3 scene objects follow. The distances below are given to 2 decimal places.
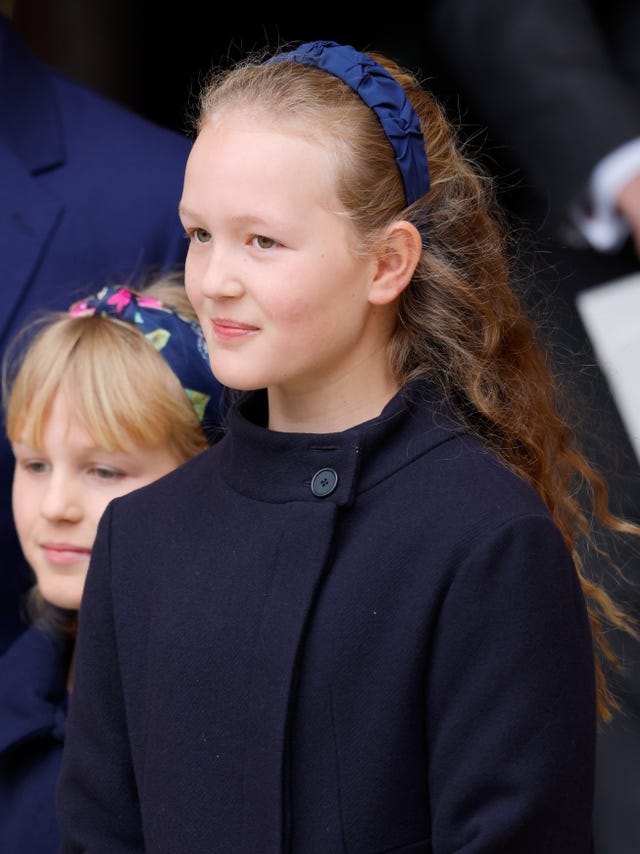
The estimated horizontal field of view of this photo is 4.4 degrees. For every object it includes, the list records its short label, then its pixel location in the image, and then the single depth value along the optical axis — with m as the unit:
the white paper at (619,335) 5.72
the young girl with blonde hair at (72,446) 5.71
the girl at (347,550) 5.34
